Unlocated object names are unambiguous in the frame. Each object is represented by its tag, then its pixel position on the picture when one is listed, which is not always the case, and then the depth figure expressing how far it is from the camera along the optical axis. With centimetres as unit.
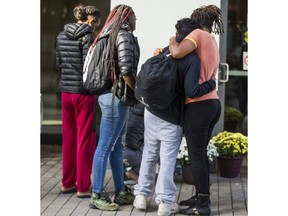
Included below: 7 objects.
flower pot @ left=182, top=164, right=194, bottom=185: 1085
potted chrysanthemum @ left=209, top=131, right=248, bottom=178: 1129
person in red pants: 959
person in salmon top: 863
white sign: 1252
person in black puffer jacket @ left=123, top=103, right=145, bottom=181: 1051
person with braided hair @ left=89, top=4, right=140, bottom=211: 866
